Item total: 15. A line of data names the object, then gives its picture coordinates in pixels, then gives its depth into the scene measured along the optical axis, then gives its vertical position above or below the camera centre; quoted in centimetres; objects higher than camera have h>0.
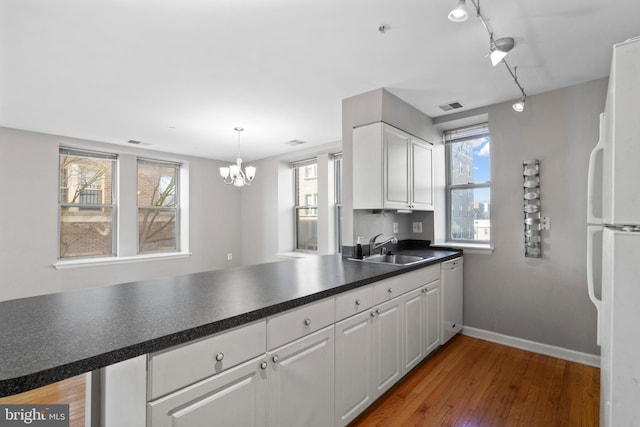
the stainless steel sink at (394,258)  288 -43
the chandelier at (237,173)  386 +54
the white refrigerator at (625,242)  98 -9
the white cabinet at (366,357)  176 -92
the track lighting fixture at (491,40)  139 +98
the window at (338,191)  495 +39
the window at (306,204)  541 +19
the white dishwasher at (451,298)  292 -85
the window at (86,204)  437 +17
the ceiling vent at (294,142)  462 +113
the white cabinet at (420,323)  236 -91
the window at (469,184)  345 +36
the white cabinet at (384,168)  272 +44
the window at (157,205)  514 +17
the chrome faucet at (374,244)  297 -29
